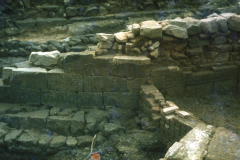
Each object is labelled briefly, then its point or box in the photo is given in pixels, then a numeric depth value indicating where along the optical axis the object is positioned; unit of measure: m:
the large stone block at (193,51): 7.85
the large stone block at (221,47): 7.95
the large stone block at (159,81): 7.40
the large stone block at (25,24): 12.45
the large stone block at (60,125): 6.86
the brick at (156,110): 6.42
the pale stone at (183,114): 5.72
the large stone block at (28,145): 6.52
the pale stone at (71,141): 6.47
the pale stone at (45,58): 7.44
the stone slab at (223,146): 4.42
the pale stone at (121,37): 7.23
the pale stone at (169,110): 6.05
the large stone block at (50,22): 12.57
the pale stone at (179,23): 7.41
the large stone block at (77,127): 6.82
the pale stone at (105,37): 7.22
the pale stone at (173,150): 4.41
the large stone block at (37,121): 6.93
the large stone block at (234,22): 7.66
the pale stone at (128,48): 7.16
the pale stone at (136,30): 7.19
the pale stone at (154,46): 7.17
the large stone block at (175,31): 7.28
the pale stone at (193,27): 7.52
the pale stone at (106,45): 7.32
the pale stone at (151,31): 7.04
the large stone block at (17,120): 6.99
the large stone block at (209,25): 7.59
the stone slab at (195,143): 4.49
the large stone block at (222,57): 8.18
